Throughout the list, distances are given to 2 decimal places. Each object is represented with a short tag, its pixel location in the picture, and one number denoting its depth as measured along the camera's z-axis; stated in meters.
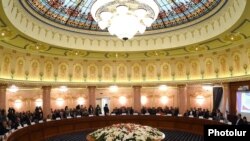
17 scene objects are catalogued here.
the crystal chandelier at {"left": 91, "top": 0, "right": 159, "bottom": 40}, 7.45
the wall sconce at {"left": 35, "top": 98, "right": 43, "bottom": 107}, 18.11
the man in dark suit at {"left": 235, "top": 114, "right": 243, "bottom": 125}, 11.12
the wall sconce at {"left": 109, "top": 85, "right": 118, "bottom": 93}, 18.12
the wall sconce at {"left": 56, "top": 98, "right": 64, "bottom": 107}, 18.93
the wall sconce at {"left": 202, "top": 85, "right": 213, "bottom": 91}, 17.45
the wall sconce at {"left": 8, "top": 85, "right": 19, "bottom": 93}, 14.41
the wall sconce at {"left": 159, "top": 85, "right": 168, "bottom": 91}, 18.95
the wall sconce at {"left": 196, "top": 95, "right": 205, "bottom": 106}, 17.99
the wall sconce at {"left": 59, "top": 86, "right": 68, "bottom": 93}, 17.63
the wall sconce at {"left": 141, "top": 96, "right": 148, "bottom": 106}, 19.78
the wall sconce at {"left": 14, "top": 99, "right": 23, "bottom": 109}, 17.15
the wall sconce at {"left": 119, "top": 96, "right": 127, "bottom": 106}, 19.86
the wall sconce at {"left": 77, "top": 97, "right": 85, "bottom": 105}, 19.35
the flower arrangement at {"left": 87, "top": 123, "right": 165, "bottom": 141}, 6.18
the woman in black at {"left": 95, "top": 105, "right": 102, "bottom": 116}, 16.83
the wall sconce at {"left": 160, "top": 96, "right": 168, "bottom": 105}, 19.43
